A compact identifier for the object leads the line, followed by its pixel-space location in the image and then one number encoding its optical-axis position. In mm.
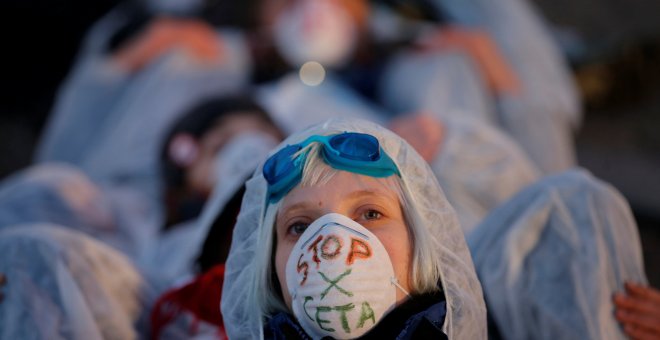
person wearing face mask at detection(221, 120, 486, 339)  1918
